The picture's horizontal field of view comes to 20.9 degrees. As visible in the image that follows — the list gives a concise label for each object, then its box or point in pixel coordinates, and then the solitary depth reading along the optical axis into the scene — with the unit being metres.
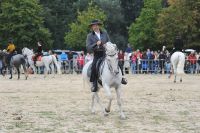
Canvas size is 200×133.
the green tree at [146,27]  74.31
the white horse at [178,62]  28.14
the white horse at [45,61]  37.28
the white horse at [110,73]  13.82
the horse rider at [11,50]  35.31
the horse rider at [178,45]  28.30
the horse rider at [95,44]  14.91
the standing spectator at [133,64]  43.47
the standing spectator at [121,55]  42.55
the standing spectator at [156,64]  43.26
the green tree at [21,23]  69.12
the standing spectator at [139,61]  43.21
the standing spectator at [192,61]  42.47
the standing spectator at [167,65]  41.81
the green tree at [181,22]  64.31
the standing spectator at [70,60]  45.41
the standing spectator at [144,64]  43.45
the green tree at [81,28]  68.09
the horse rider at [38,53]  36.44
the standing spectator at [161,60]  43.12
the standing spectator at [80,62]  44.06
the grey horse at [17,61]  34.16
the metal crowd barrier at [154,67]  42.84
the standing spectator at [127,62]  43.06
